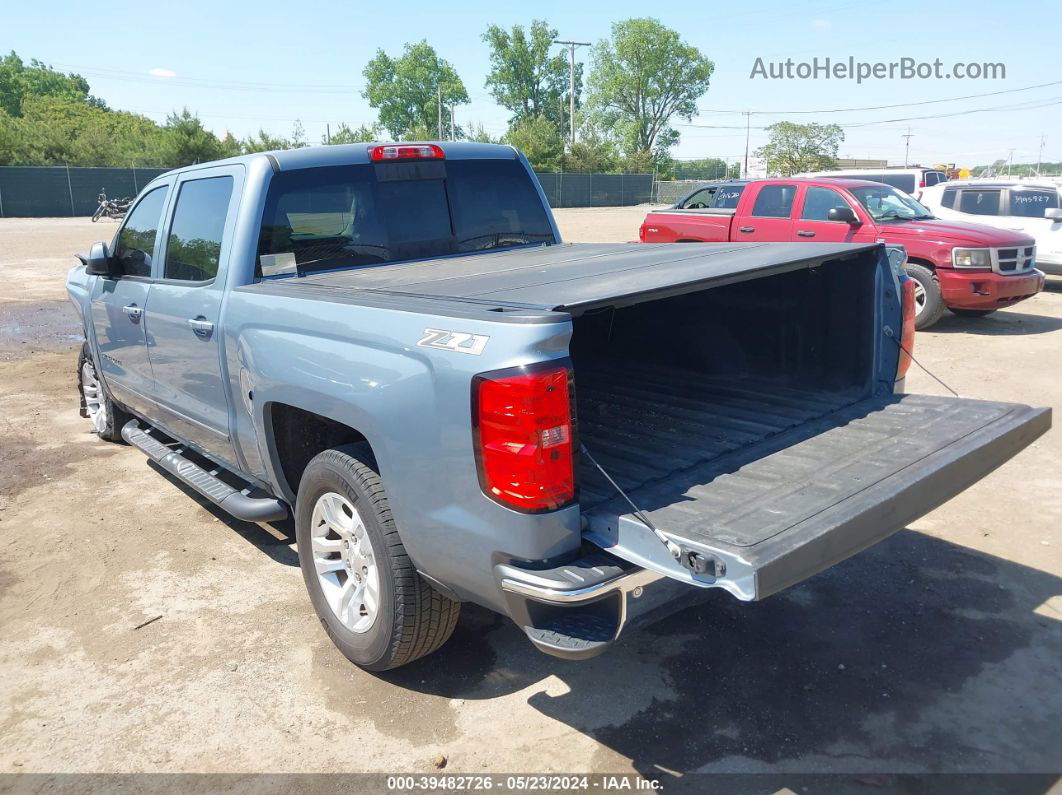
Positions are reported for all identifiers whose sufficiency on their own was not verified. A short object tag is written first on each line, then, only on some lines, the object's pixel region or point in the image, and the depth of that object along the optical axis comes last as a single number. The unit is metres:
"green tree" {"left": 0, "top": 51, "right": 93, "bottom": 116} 83.06
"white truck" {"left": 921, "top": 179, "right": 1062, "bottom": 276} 12.56
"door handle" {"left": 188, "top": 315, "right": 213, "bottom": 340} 3.90
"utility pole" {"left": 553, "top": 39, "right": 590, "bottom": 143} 65.19
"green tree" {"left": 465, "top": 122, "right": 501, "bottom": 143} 70.81
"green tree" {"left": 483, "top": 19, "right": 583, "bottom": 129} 83.06
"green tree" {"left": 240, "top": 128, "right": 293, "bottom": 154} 57.59
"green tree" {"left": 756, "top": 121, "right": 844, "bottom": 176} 64.25
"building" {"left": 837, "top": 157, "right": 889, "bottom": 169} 62.88
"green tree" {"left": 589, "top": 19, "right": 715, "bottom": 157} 81.50
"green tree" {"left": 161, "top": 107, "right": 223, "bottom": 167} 50.12
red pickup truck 9.75
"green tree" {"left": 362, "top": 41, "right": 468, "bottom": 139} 91.25
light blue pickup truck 2.47
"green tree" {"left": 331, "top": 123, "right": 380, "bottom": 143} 66.06
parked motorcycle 36.78
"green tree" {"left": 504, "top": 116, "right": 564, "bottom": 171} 62.19
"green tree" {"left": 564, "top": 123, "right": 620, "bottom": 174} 63.56
